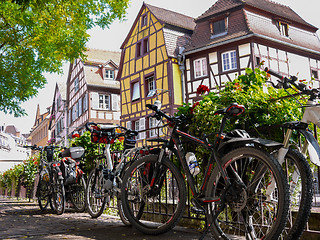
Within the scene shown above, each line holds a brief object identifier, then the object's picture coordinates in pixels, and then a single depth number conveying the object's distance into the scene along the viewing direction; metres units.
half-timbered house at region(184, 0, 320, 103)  19.64
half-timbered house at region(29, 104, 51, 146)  57.53
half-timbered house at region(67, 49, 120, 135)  30.08
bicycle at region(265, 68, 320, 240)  2.63
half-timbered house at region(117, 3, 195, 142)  21.69
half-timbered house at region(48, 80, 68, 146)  40.06
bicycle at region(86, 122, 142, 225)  4.98
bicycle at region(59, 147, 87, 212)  6.73
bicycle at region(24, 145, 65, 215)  6.75
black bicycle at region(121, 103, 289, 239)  2.87
